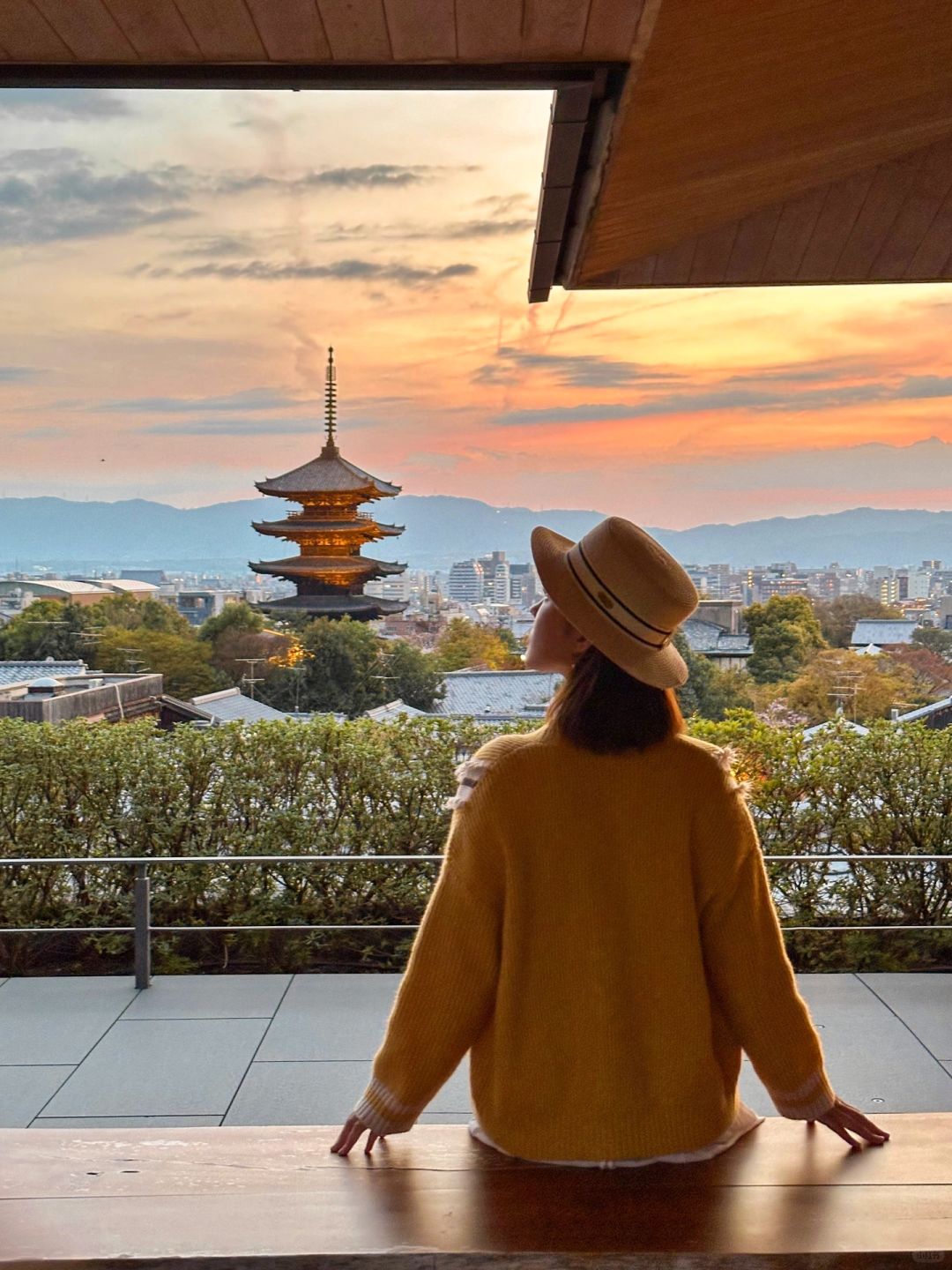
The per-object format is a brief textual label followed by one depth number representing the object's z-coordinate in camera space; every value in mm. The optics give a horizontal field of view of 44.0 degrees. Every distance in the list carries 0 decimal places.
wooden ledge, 1558
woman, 1576
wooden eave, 2428
